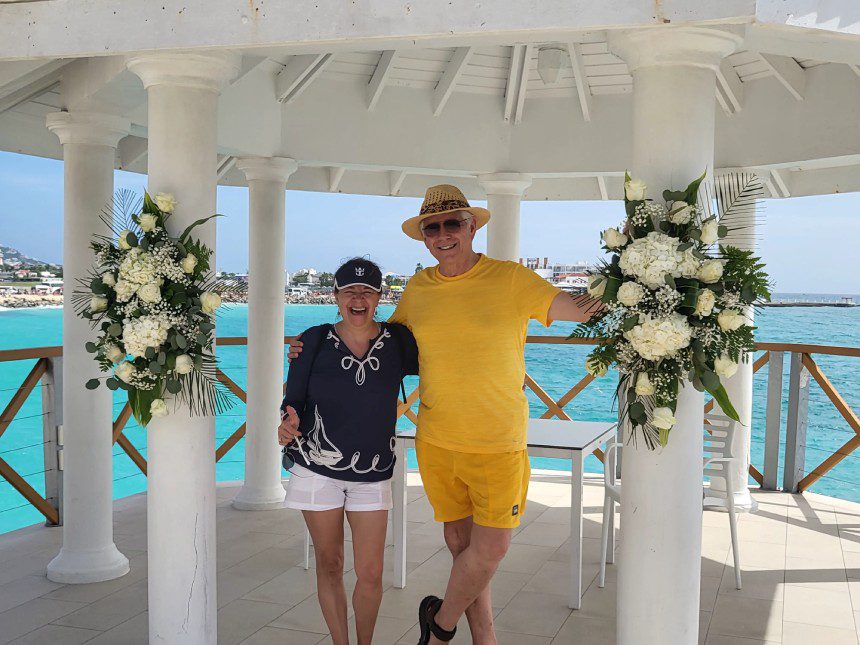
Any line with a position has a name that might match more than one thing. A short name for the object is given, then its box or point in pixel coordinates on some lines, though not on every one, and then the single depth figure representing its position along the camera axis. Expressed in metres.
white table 4.67
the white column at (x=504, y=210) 7.27
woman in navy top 3.40
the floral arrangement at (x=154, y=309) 3.62
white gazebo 3.20
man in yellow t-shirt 3.41
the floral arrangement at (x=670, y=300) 2.91
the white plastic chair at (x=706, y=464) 5.01
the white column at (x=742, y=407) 7.06
